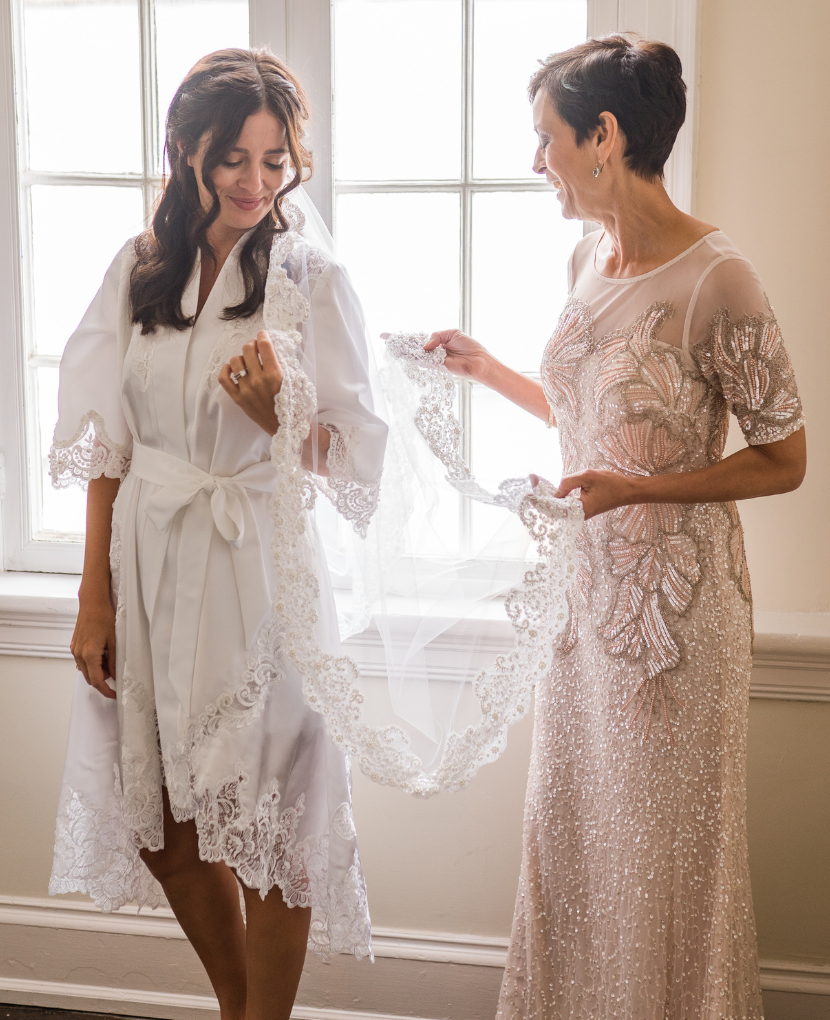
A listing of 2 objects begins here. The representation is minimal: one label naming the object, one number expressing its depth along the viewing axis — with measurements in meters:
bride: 1.37
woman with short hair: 1.30
